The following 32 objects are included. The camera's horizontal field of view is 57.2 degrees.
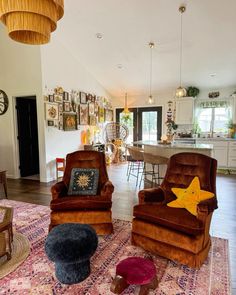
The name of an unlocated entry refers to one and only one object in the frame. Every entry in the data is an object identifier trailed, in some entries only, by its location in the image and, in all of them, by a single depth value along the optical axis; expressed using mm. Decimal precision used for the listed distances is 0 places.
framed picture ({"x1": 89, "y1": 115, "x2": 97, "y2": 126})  7065
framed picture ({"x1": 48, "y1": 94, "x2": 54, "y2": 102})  5230
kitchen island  4205
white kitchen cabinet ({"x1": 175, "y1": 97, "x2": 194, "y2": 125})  7055
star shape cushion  2283
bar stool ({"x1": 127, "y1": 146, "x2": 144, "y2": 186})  4847
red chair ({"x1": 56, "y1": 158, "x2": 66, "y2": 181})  5232
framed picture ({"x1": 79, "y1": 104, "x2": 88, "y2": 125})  6547
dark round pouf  1792
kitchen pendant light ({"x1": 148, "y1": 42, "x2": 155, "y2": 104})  4968
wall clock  5516
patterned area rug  1842
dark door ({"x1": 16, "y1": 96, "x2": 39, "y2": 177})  5762
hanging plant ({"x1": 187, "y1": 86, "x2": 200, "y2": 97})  7043
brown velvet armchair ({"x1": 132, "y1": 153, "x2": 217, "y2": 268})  2041
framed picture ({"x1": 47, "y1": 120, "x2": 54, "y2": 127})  5238
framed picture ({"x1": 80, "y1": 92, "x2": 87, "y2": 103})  6499
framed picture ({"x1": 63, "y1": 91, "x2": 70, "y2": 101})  5746
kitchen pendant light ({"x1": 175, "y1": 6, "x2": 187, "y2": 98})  3800
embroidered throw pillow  2893
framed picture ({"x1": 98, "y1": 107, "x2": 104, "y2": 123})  7656
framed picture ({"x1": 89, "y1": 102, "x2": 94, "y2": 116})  7015
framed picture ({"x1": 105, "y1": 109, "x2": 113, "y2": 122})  8181
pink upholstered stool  1727
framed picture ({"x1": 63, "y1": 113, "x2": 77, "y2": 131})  5832
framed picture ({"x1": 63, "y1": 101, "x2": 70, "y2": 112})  5768
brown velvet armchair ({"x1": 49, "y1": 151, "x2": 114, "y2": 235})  2617
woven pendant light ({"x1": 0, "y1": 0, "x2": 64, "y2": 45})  1582
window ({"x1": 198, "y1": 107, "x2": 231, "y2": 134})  7085
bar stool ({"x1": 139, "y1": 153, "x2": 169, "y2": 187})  4320
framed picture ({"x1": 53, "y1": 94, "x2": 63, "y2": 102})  5418
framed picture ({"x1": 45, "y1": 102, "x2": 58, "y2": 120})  5158
